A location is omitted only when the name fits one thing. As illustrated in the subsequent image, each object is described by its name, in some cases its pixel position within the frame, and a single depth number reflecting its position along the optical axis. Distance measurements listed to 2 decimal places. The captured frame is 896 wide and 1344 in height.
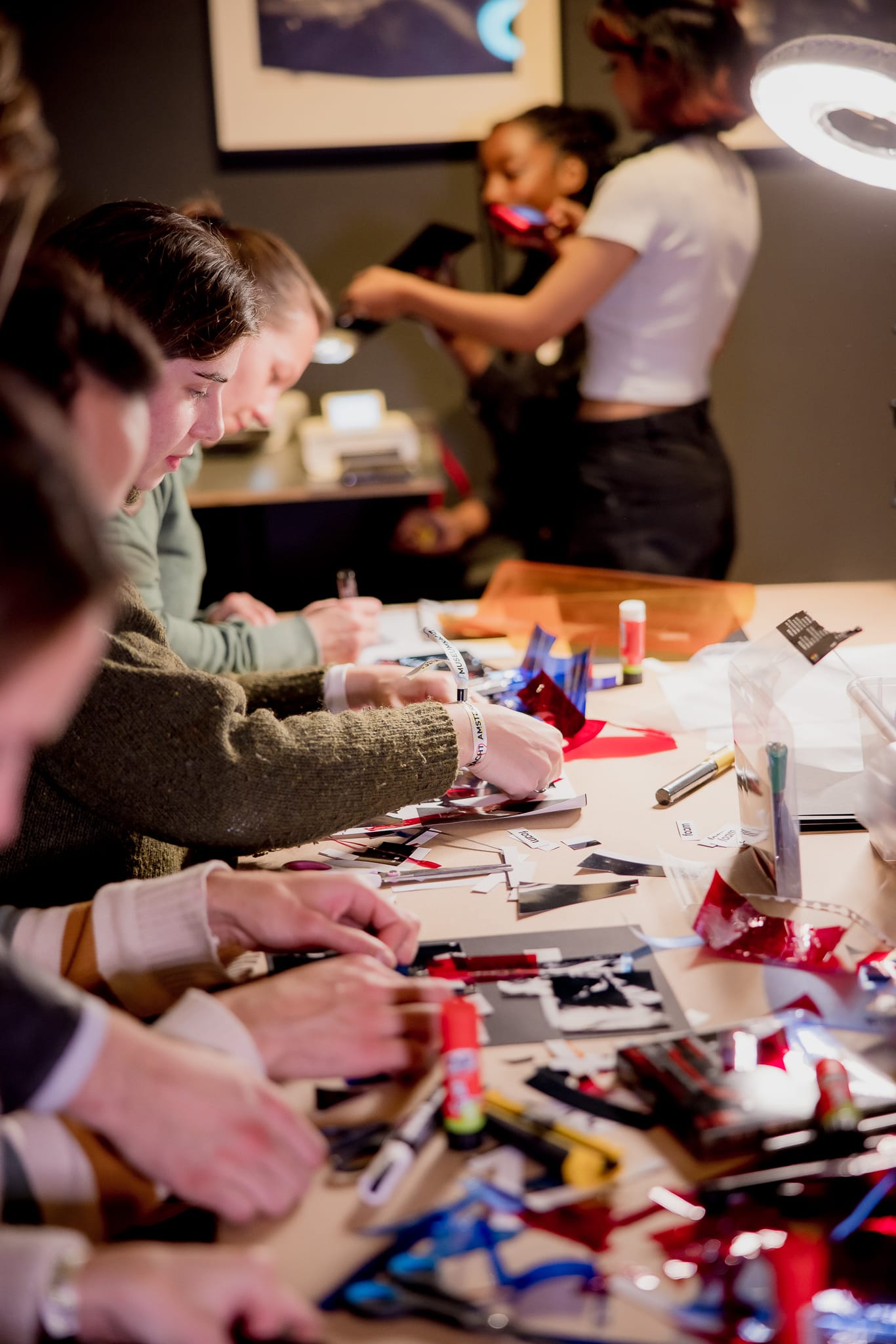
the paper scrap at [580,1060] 0.87
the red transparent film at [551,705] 1.54
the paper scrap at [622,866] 1.18
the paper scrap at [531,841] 1.25
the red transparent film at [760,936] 1.00
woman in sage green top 1.83
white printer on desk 3.18
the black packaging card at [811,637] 1.28
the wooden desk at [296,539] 3.33
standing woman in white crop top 2.50
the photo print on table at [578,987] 0.92
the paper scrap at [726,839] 1.23
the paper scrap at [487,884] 1.16
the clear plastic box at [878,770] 1.10
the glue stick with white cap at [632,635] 1.76
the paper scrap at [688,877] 1.12
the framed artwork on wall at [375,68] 3.33
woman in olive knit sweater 1.15
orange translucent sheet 1.92
